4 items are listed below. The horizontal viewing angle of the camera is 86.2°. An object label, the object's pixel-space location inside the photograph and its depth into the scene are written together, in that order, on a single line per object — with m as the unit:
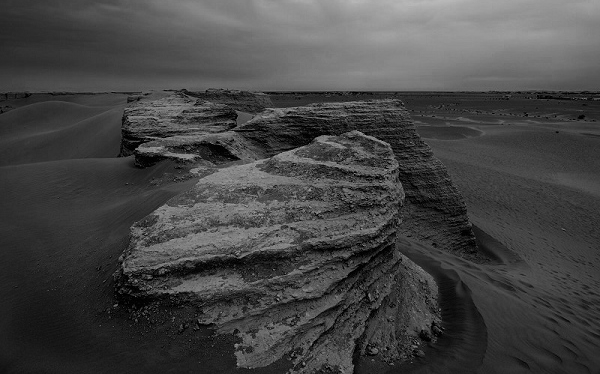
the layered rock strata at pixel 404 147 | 9.74
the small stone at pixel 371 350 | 4.60
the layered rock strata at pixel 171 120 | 11.60
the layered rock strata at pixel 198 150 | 8.82
